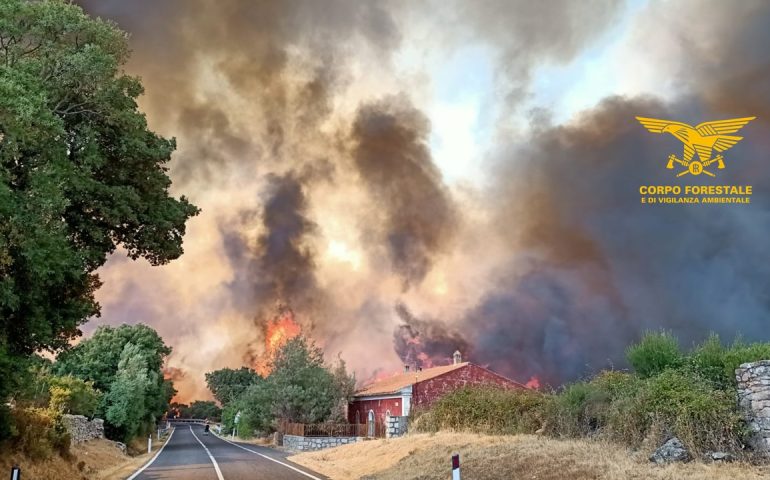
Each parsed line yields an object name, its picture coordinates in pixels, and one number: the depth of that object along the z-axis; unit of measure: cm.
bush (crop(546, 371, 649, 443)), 1497
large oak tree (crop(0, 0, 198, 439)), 1094
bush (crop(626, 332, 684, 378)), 1652
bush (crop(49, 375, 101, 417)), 3066
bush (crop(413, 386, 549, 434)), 2106
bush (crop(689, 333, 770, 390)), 1395
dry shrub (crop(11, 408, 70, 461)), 1692
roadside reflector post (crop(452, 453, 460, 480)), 1021
